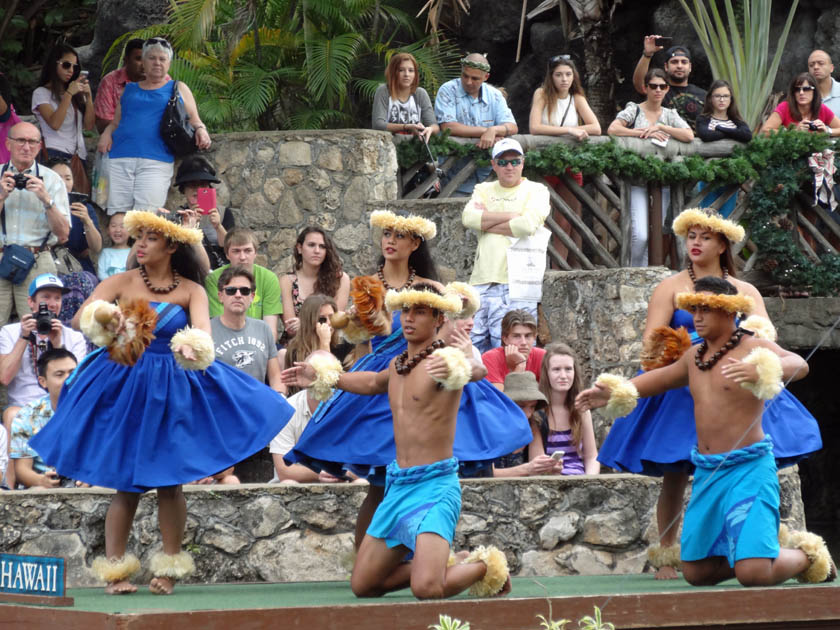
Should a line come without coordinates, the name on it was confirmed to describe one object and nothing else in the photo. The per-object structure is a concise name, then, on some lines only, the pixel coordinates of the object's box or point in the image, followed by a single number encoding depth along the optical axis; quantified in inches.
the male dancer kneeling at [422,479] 410.9
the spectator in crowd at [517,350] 630.5
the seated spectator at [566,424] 595.5
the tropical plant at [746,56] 930.1
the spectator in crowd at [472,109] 818.2
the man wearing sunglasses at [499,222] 698.2
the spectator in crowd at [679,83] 844.6
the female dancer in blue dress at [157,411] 443.5
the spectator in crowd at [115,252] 719.7
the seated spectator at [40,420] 581.3
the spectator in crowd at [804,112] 839.7
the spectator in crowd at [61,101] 768.9
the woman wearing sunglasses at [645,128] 802.8
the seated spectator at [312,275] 673.0
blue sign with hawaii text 387.5
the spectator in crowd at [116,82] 778.2
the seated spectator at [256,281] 673.6
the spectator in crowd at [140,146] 758.5
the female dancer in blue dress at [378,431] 466.0
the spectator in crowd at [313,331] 606.2
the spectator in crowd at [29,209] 688.4
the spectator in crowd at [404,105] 814.5
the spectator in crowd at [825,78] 849.5
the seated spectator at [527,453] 576.4
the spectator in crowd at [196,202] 730.2
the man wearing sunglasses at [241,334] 620.1
